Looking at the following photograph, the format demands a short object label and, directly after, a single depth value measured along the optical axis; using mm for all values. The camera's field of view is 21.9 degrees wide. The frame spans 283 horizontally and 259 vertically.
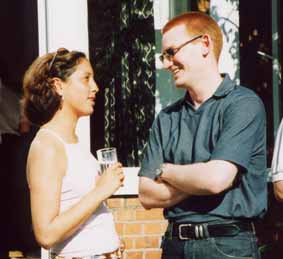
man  3020
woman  3201
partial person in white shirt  3400
